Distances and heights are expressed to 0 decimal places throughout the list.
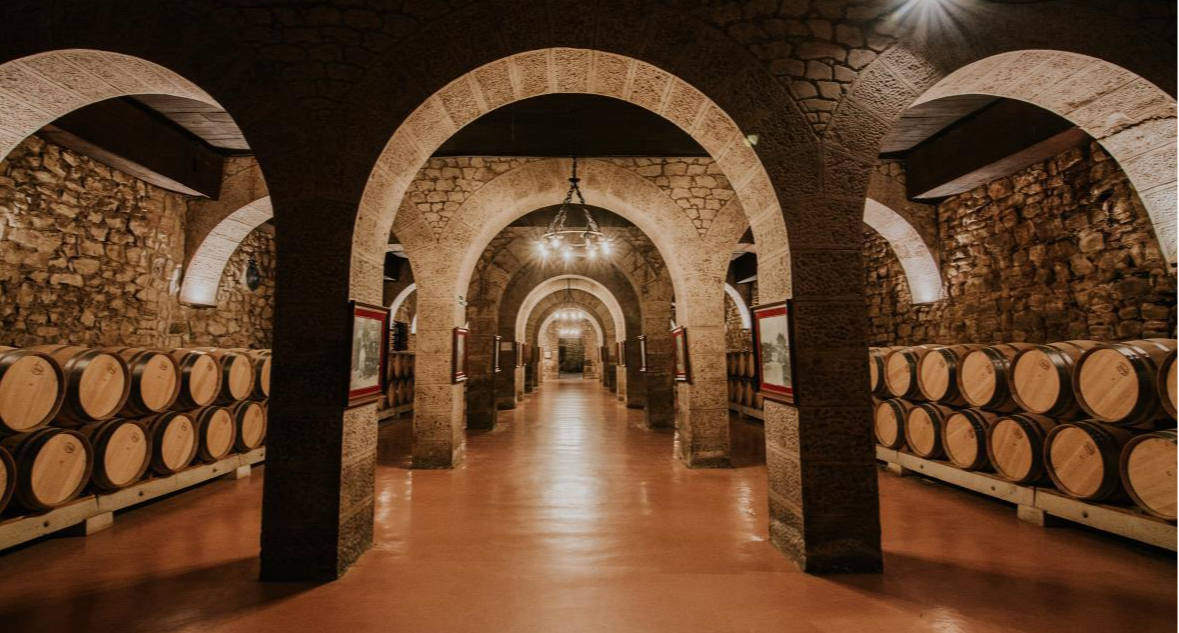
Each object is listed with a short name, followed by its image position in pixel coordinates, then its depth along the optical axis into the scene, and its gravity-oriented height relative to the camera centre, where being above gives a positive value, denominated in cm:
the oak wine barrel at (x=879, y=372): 508 -33
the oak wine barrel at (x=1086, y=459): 293 -81
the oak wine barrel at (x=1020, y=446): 341 -83
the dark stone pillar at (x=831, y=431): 271 -54
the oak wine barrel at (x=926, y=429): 436 -87
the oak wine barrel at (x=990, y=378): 373 -30
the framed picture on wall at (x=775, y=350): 286 -3
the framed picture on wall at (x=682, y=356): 572 -12
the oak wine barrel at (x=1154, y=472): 258 -80
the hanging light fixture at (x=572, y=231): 556 +147
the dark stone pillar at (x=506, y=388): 1127 -101
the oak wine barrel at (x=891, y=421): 482 -87
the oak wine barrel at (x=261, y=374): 501 -25
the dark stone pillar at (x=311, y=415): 265 -39
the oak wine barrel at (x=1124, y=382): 276 -26
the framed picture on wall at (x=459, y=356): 558 -8
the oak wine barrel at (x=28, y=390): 277 -23
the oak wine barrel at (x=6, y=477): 274 -75
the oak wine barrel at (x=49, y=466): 287 -76
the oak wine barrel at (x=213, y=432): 439 -81
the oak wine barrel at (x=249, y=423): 490 -81
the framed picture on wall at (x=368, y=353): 283 -1
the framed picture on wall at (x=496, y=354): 877 -9
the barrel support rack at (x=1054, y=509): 271 -121
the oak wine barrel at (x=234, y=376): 461 -24
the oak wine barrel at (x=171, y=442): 389 -80
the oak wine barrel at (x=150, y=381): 366 -23
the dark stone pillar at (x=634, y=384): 1126 -94
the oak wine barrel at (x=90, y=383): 319 -22
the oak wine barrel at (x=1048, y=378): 324 -28
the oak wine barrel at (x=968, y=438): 389 -86
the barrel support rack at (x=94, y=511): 287 -117
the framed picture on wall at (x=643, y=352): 897 -10
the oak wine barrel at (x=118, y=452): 336 -78
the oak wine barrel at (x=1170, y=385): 255 -26
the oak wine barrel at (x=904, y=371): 464 -29
